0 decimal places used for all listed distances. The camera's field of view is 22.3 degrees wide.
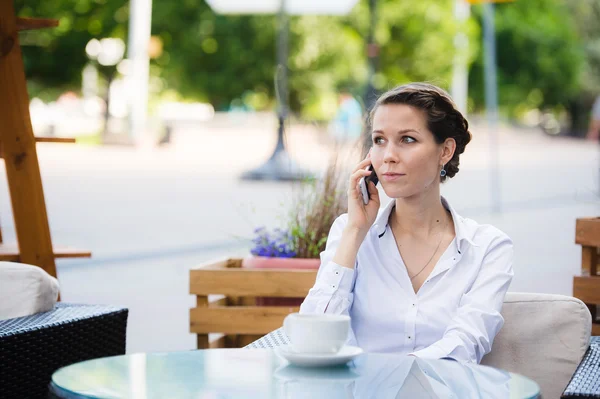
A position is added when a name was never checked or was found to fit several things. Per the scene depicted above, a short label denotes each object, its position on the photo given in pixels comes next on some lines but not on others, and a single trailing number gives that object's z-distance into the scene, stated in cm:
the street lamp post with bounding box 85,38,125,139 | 6503
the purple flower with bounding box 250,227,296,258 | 769
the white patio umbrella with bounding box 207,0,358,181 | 3055
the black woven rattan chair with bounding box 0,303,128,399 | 506
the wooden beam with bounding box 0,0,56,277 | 739
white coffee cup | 358
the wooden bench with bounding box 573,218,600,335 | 705
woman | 472
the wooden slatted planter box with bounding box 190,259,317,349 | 706
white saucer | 358
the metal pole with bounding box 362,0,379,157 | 3547
